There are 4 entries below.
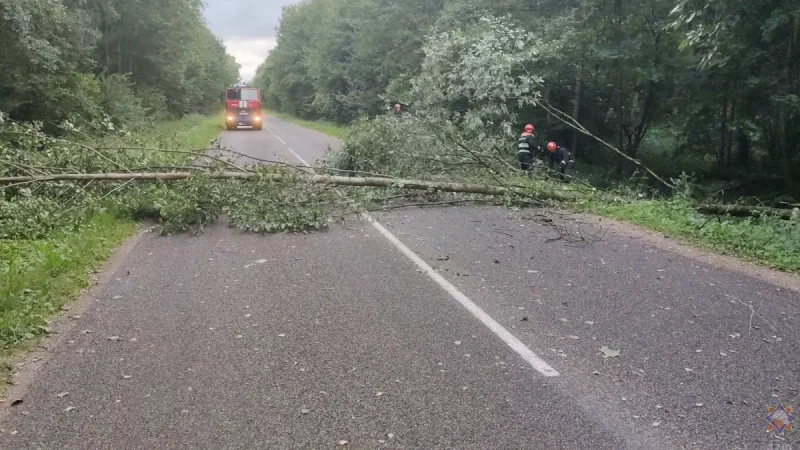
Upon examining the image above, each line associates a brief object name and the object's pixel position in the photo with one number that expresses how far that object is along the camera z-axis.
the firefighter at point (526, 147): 14.45
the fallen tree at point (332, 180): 9.48
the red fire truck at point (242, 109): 39.75
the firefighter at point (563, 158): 15.42
